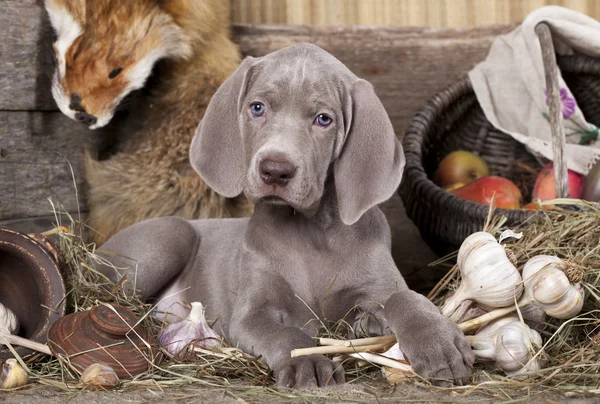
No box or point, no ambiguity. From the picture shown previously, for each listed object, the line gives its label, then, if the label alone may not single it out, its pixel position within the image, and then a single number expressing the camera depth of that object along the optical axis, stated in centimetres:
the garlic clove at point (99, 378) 201
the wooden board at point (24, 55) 332
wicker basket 327
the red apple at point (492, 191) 341
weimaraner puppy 216
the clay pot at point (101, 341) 215
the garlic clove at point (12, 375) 207
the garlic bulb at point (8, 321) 230
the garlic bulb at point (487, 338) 207
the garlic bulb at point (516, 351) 202
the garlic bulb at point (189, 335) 235
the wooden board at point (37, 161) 338
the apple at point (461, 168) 379
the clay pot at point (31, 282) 237
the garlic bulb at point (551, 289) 204
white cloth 351
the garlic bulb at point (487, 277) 210
